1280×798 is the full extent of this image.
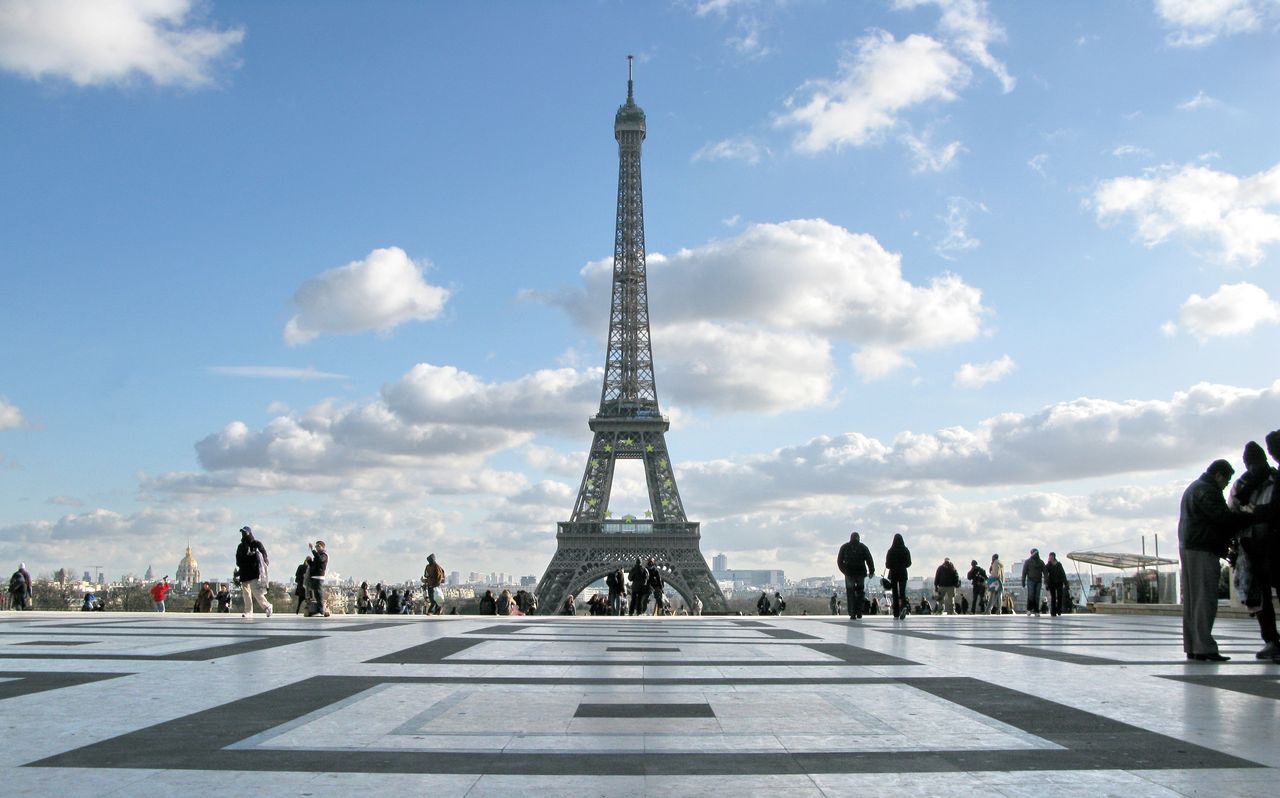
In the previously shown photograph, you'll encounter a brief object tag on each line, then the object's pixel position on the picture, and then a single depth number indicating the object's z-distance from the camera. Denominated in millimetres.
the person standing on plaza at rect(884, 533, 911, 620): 20484
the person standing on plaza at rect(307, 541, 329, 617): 21500
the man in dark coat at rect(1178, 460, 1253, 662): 9891
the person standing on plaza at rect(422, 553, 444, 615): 24953
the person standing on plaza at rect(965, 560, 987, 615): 28844
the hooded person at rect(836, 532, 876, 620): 19516
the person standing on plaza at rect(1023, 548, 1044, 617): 25266
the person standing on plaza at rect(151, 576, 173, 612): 28297
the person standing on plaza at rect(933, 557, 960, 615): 26641
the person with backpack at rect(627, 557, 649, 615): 26438
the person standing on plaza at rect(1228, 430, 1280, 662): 9914
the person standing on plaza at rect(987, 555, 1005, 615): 28078
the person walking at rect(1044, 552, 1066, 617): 24792
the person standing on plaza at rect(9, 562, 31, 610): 27781
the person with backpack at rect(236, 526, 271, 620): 20531
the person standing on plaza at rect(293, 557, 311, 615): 23781
